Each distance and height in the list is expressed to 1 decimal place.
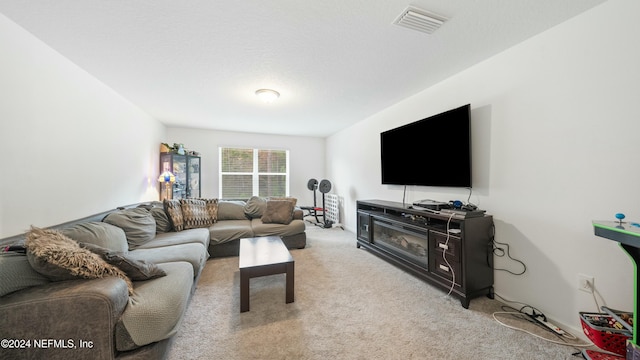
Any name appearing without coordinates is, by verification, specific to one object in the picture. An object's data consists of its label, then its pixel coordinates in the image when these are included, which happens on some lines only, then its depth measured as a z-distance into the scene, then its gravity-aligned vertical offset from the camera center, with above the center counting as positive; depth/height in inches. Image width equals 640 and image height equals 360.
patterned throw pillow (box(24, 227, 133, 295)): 45.8 -17.8
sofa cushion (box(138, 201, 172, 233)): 118.9 -21.9
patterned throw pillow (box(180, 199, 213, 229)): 129.4 -21.9
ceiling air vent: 61.2 +46.8
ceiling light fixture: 113.7 +45.0
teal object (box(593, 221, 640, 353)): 44.1 -14.2
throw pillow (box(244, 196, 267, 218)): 158.2 -21.2
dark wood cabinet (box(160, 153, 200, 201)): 171.6 +4.5
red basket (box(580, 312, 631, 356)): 52.4 -38.0
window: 219.3 +5.8
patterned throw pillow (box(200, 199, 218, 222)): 143.2 -19.9
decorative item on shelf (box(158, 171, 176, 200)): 162.1 -1.4
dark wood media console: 78.7 -28.9
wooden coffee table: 75.4 -32.0
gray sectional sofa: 41.4 -27.0
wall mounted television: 90.3 +13.6
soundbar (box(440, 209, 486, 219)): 78.9 -12.8
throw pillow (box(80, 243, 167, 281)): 56.8 -23.4
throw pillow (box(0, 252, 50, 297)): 42.1 -19.6
